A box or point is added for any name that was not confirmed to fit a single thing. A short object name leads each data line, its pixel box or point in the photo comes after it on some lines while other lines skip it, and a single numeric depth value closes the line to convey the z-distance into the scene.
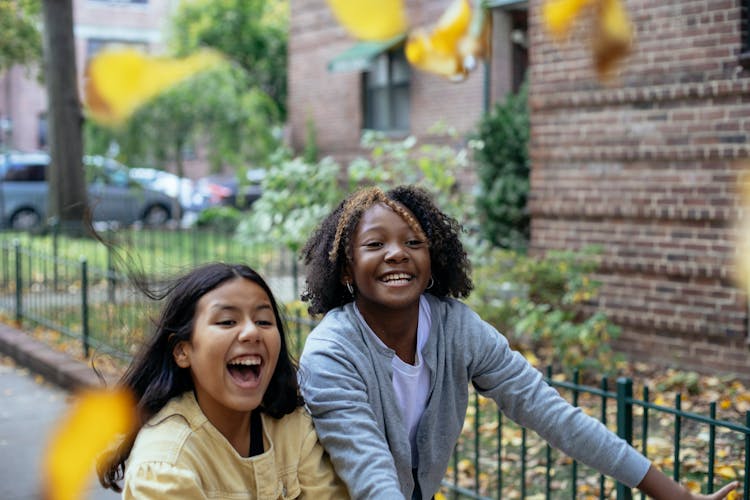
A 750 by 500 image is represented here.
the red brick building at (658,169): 6.64
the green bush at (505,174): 9.62
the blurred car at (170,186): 23.30
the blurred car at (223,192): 25.91
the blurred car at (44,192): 20.17
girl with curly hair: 2.39
